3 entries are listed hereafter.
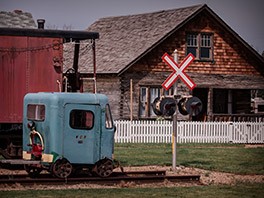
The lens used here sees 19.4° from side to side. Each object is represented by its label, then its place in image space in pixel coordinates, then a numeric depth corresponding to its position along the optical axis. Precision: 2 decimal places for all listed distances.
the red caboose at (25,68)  22.38
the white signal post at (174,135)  21.77
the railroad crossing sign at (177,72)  21.48
